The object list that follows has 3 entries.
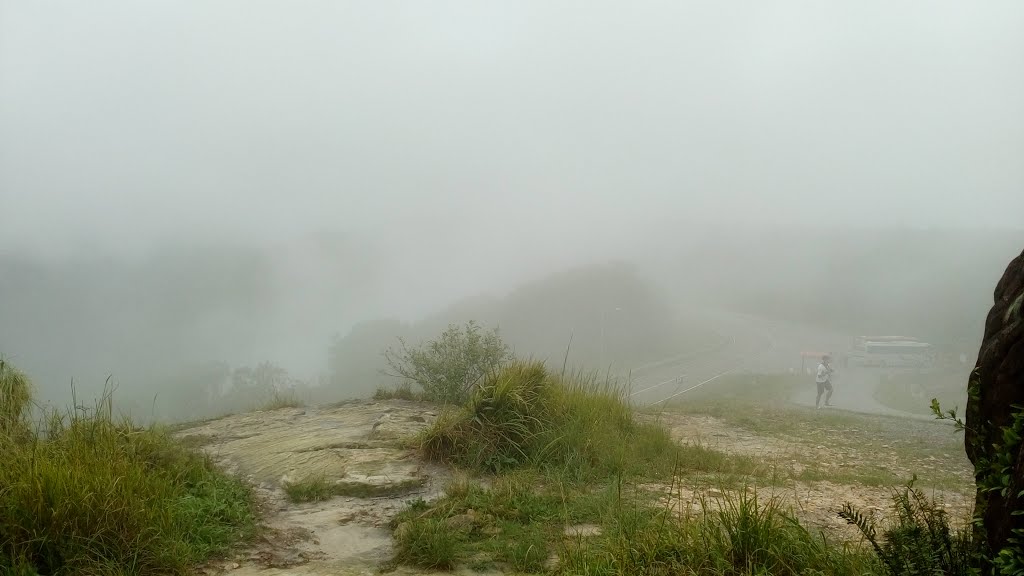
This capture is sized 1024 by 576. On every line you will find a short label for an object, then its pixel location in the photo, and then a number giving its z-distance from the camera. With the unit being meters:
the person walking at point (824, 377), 21.31
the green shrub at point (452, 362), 12.92
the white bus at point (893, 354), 49.62
